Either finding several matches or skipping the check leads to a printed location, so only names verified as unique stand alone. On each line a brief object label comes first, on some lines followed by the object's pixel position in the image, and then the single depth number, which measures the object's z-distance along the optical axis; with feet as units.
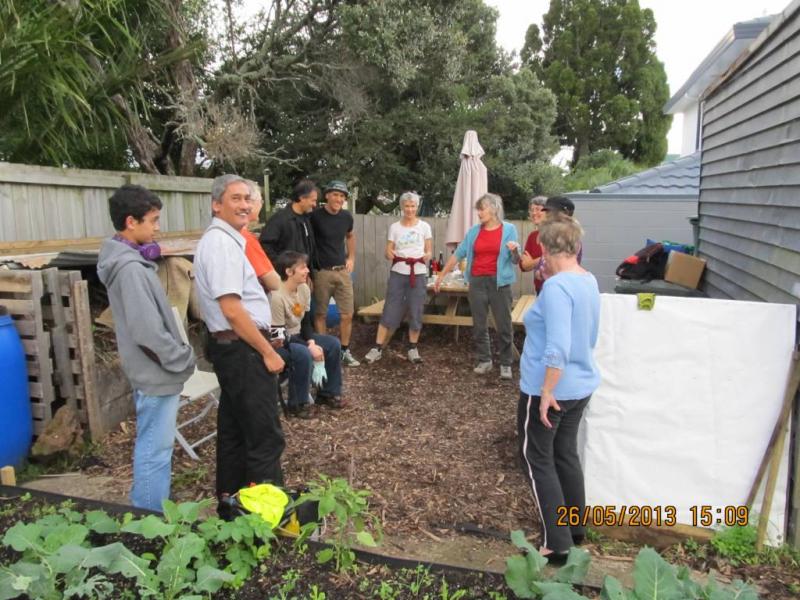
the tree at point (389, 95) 29.37
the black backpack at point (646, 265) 18.10
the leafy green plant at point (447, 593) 5.50
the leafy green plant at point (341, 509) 6.03
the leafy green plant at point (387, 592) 5.59
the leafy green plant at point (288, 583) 5.56
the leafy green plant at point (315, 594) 5.45
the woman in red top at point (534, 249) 15.83
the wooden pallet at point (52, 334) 11.55
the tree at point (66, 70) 12.07
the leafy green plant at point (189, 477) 11.11
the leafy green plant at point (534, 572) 5.48
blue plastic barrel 10.90
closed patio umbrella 21.89
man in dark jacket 15.92
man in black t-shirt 17.95
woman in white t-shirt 18.99
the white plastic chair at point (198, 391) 11.88
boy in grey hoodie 8.13
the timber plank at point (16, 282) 11.48
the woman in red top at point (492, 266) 16.99
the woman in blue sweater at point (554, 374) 7.92
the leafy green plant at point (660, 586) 5.23
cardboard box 17.41
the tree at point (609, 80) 77.15
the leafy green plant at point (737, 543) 8.77
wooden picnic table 21.06
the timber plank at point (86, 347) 12.02
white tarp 8.91
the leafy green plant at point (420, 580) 5.66
